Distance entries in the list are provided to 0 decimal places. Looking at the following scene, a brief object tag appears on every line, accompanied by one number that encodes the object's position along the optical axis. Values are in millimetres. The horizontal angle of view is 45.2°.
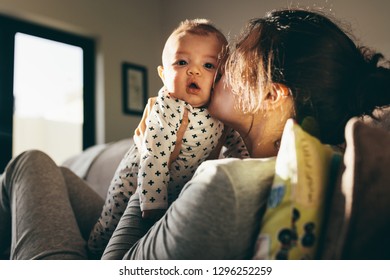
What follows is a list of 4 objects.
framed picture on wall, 2523
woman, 604
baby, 962
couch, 570
